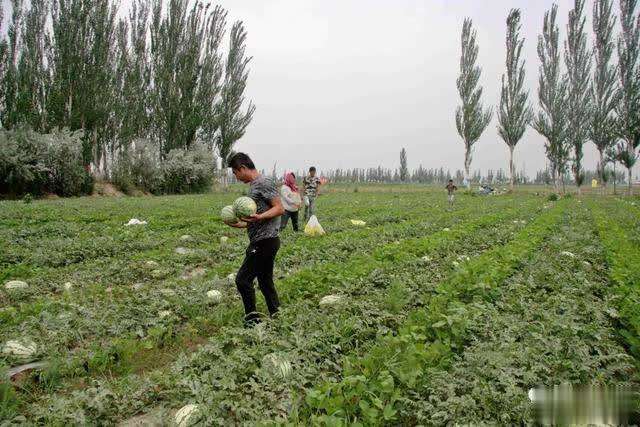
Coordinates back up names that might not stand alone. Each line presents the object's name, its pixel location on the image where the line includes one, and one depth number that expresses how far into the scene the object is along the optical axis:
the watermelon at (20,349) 3.38
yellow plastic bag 10.33
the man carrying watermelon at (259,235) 4.30
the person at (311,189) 11.92
